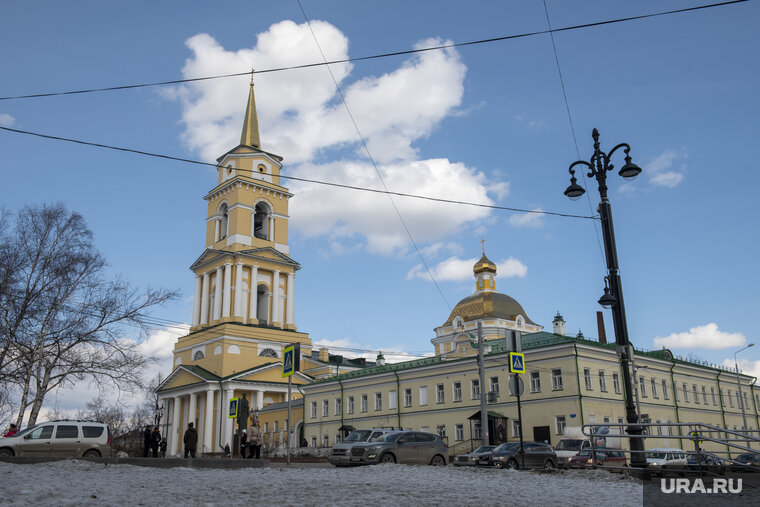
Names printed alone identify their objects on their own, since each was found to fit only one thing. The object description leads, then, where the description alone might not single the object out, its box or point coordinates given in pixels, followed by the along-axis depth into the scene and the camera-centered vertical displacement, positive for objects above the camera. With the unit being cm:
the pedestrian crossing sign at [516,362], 2194 +235
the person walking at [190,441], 2511 -4
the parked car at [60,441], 2233 +6
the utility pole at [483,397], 2847 +163
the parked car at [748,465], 1248 -70
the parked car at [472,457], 2433 -84
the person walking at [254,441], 2378 -10
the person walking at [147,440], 3189 +3
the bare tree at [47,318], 2481 +483
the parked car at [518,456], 2366 -82
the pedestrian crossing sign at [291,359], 2105 +248
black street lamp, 1438 +348
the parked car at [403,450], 2150 -46
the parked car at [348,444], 2203 -24
